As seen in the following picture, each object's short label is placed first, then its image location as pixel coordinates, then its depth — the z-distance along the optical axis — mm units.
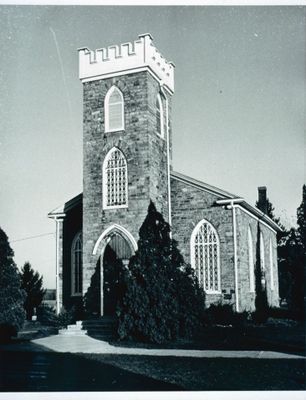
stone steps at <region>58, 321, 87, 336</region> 19062
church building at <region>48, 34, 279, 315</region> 21594
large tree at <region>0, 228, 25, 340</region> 16547
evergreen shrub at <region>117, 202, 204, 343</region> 16328
